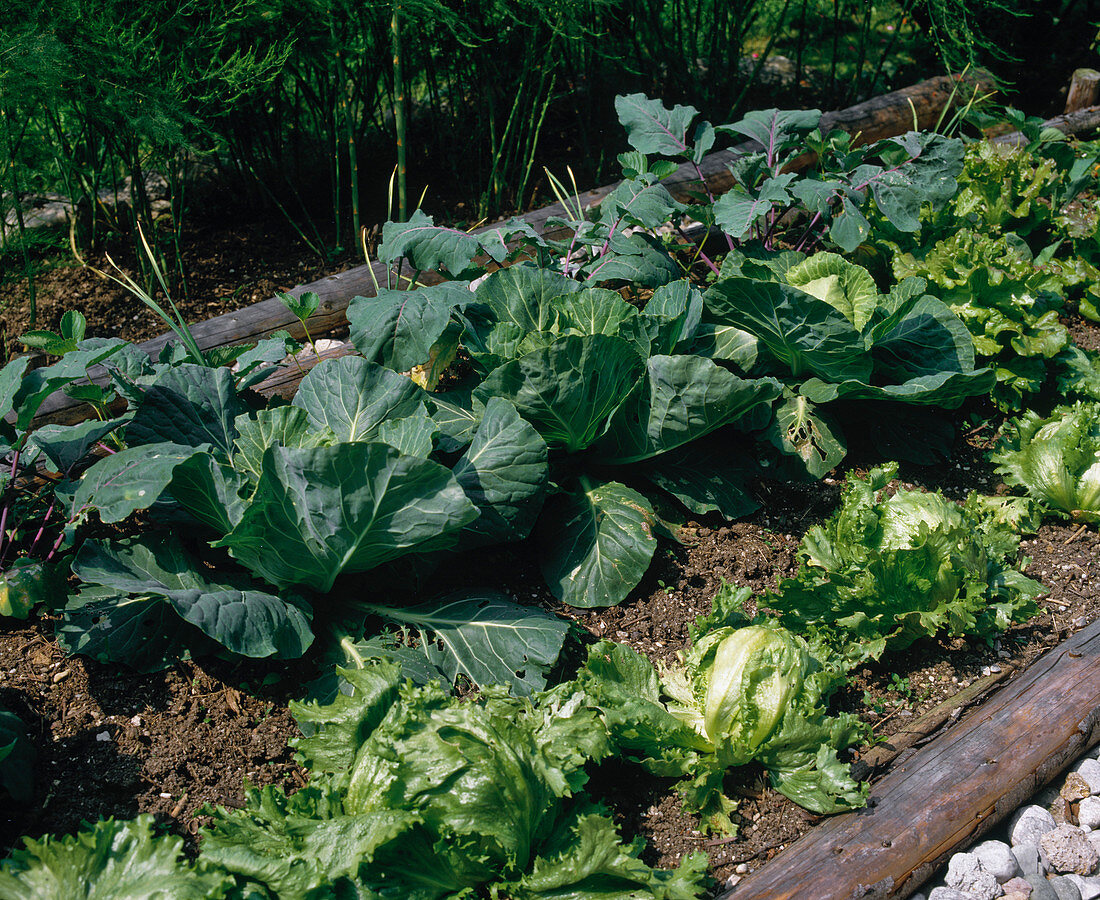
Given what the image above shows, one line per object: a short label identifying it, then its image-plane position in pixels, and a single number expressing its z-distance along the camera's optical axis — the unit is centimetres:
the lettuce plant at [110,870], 150
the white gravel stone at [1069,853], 206
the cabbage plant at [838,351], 278
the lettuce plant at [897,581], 230
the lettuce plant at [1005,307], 318
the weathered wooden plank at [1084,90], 554
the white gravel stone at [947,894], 194
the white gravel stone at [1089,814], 215
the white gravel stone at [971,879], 196
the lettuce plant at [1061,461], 281
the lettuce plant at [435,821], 162
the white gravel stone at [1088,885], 202
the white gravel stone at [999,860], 201
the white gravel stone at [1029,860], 204
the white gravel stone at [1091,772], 221
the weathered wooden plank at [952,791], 181
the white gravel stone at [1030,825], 209
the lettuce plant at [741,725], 196
